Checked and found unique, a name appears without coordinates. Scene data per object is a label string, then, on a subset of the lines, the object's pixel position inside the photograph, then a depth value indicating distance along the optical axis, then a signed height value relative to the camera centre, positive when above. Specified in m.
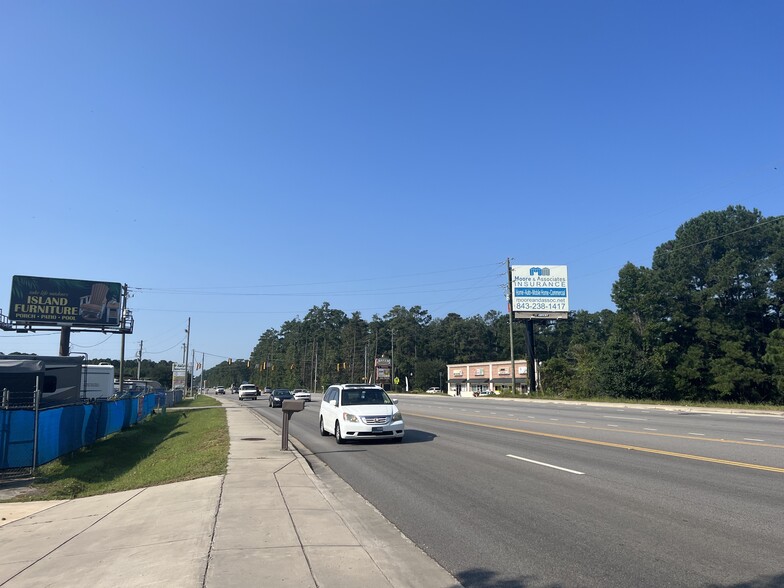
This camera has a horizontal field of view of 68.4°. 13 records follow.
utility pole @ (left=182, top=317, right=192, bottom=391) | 80.69 +5.03
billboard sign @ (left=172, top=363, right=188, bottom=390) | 76.33 +0.17
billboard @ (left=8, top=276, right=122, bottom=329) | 45.84 +6.14
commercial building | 86.88 -0.95
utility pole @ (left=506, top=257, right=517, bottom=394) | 60.67 +7.82
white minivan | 15.66 -1.13
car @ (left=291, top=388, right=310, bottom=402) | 53.19 -1.98
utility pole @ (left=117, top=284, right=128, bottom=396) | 43.30 +3.34
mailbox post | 14.01 -0.79
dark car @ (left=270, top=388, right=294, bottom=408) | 44.20 -1.69
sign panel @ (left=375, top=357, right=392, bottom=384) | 100.94 +0.67
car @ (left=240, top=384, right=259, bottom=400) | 65.06 -1.89
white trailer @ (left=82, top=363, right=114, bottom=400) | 30.12 -0.17
